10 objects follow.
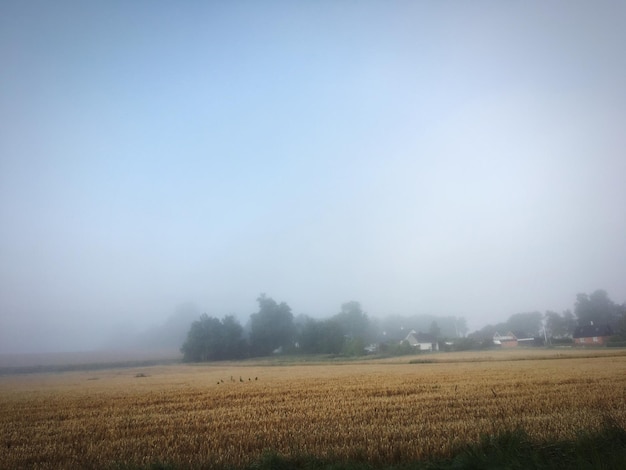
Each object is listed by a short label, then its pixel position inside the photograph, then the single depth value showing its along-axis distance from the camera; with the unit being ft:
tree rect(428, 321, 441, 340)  344.96
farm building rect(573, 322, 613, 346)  254.55
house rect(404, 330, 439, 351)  326.87
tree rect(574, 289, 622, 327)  369.73
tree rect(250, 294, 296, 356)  311.82
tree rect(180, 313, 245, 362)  290.15
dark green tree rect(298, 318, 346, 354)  293.43
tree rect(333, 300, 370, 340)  399.65
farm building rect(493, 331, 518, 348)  328.90
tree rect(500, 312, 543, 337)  464.03
